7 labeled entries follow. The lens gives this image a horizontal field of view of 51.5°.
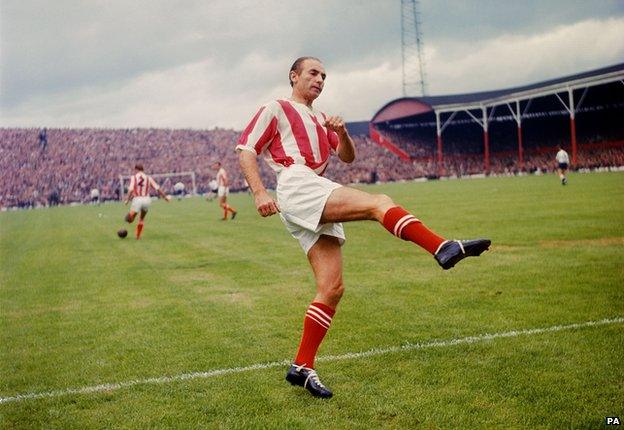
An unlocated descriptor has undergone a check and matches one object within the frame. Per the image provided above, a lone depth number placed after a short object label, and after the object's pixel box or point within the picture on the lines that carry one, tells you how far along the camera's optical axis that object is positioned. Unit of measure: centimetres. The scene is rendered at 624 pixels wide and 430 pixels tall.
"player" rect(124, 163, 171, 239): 1800
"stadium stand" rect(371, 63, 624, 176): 4809
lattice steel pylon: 3869
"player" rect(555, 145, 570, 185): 3042
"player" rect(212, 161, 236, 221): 2338
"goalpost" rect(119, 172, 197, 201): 5848
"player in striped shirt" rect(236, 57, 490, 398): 432
